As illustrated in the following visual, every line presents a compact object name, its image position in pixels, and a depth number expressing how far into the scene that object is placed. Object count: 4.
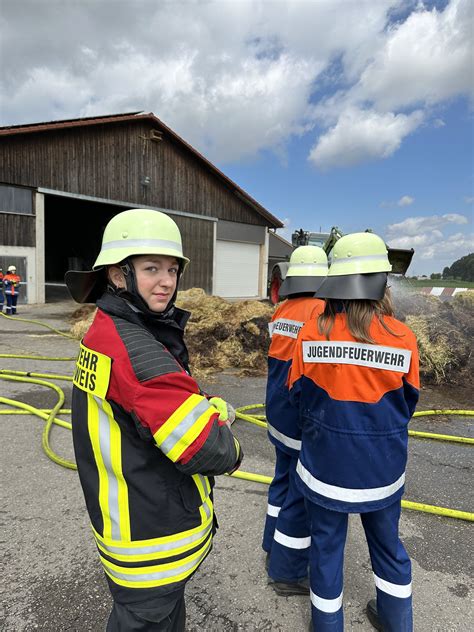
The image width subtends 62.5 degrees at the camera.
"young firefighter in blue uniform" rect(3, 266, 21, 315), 13.98
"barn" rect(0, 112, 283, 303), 16.22
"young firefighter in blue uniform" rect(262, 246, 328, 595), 2.26
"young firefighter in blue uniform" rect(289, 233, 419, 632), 1.78
